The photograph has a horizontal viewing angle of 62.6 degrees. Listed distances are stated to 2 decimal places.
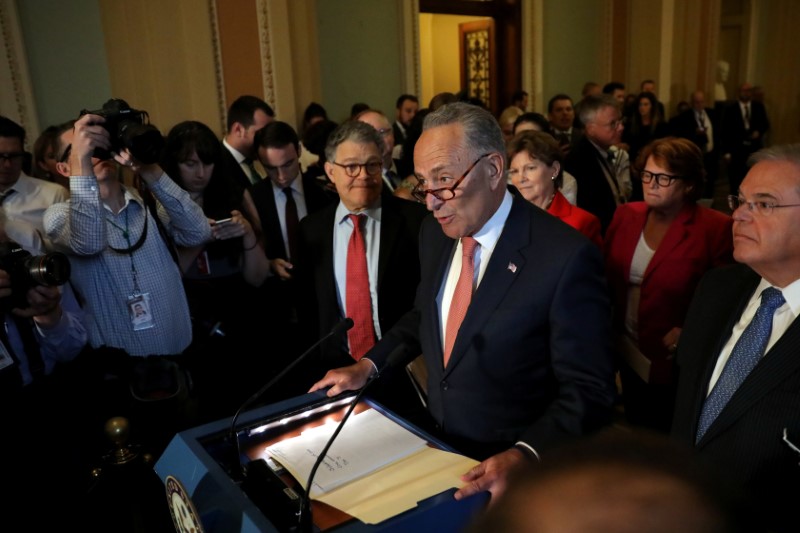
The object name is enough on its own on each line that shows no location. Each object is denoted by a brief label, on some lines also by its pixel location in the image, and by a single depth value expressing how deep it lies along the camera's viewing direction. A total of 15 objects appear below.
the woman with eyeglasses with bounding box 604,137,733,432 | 2.42
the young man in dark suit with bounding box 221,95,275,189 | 3.61
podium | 1.02
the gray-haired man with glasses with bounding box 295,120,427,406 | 2.32
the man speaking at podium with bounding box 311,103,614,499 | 1.38
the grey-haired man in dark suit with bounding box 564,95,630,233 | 3.59
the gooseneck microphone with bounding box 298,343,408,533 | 1.00
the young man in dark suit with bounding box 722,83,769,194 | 9.20
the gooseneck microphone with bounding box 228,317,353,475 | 1.21
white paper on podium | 1.18
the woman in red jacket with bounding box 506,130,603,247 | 2.63
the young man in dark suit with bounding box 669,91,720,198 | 8.33
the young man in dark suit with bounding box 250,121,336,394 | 2.97
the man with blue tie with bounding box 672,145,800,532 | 1.26
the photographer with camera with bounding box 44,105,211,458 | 2.05
